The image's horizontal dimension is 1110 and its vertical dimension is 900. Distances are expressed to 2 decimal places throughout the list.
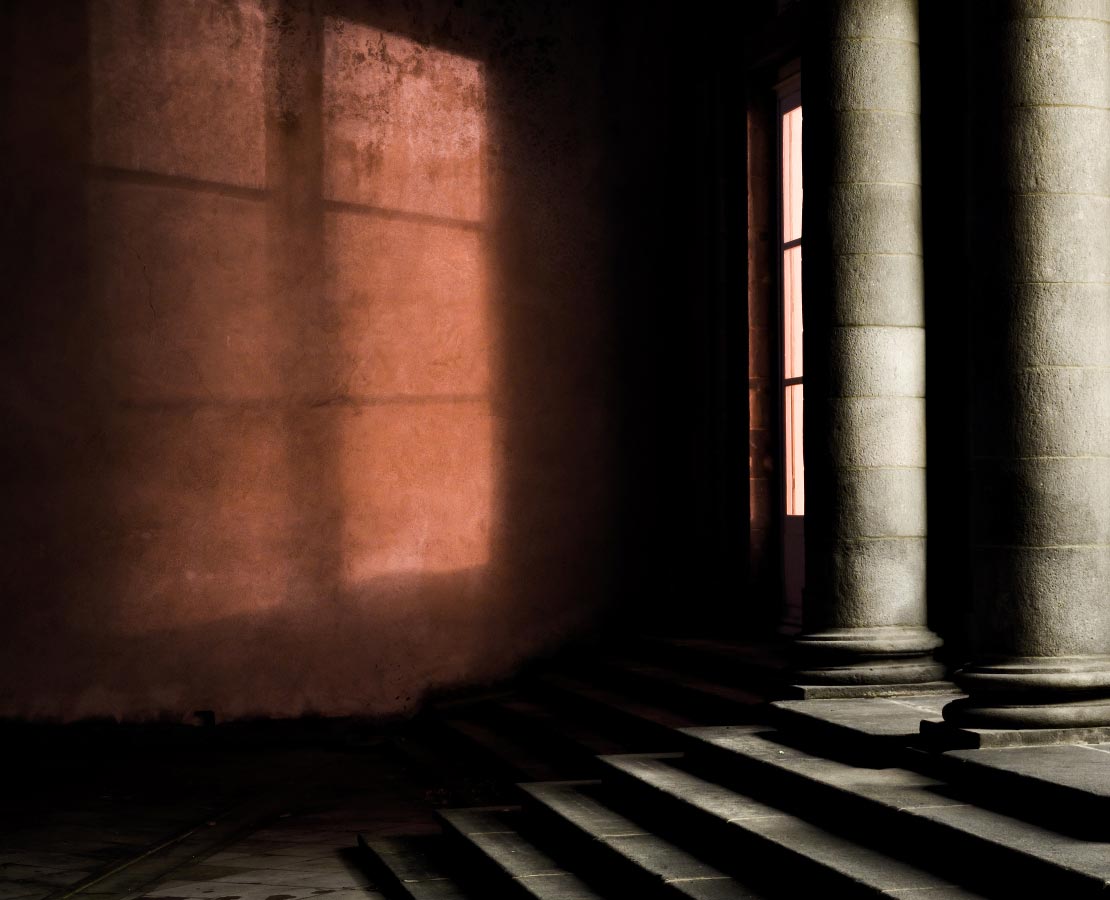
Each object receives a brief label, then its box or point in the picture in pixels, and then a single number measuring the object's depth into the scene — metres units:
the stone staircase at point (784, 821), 4.02
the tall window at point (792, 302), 9.20
